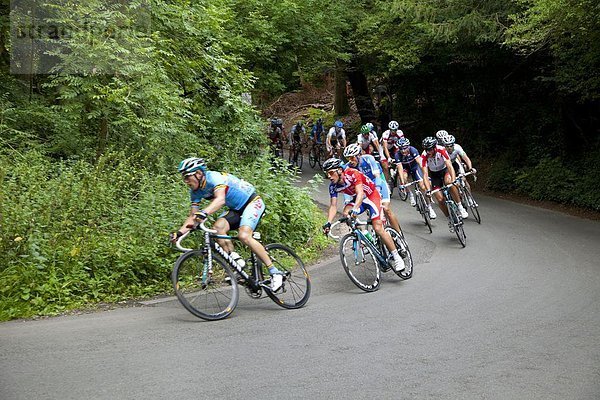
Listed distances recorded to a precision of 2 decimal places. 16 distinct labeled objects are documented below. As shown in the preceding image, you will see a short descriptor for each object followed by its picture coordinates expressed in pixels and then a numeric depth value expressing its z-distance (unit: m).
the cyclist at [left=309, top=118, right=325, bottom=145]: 29.83
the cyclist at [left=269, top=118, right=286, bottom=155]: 27.50
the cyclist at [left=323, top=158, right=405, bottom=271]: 9.98
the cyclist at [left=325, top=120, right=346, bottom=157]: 24.52
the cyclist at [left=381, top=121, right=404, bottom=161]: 19.73
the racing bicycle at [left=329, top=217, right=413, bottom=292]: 9.88
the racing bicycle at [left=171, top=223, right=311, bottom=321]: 8.02
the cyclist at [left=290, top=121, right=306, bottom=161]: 29.80
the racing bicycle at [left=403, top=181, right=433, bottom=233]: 16.06
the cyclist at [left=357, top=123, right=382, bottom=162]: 17.89
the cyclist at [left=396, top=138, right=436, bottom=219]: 17.41
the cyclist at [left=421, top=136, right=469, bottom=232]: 14.81
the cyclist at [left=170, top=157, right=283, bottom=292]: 7.95
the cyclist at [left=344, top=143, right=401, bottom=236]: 12.41
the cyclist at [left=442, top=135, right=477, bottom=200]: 15.91
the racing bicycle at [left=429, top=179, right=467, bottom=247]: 13.88
